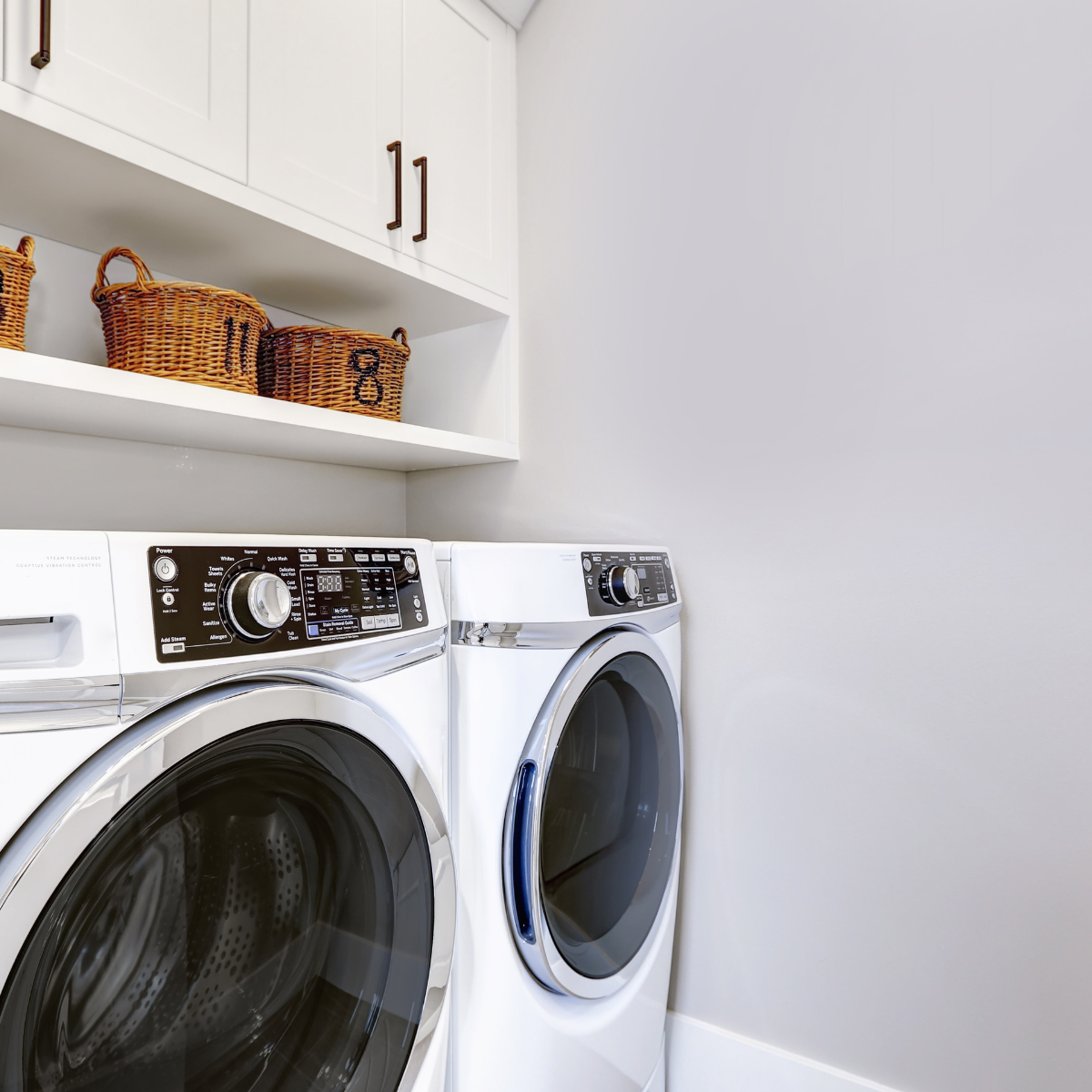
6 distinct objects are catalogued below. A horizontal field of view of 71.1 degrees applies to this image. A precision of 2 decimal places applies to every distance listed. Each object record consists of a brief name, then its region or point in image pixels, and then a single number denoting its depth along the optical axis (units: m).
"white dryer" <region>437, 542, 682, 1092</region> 1.01
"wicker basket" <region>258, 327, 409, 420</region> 1.36
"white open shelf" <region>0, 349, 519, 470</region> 1.00
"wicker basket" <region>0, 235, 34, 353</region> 0.93
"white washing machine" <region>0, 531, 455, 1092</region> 0.57
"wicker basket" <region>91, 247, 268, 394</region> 1.10
